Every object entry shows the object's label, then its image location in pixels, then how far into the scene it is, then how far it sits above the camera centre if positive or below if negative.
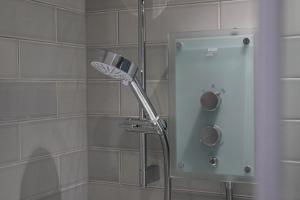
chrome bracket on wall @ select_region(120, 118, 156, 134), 1.15 -0.09
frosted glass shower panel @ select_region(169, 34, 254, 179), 1.07 -0.03
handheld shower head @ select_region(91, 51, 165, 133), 1.01 +0.06
